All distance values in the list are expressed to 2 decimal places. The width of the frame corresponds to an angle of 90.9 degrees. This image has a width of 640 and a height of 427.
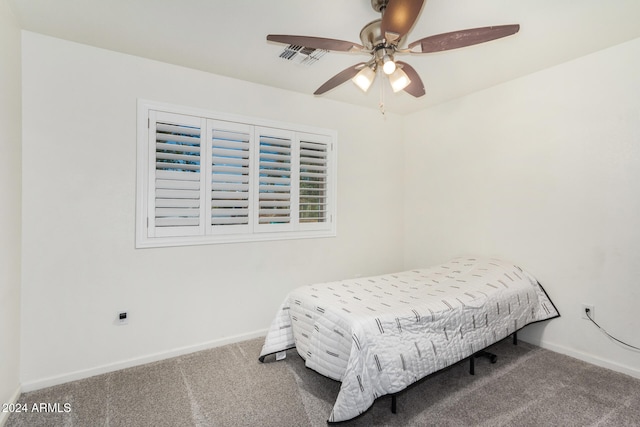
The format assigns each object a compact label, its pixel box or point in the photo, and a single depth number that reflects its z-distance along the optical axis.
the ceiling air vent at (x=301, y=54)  2.44
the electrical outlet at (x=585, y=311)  2.57
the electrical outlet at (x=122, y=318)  2.49
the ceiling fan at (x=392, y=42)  1.48
